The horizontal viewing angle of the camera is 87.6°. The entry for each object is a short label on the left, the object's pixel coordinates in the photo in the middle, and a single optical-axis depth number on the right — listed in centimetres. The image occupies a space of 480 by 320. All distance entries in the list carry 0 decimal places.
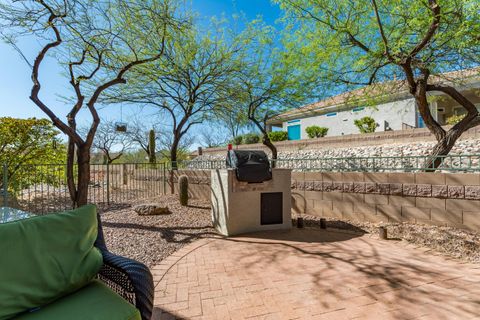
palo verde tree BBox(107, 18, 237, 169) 790
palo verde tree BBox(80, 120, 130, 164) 1642
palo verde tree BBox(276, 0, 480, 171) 448
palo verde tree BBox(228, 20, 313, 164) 797
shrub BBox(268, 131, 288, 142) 1509
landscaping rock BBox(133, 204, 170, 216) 611
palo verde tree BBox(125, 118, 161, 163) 1728
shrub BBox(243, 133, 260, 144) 1588
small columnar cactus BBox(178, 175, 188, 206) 716
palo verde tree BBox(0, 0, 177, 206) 464
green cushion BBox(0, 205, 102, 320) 147
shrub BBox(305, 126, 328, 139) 1374
